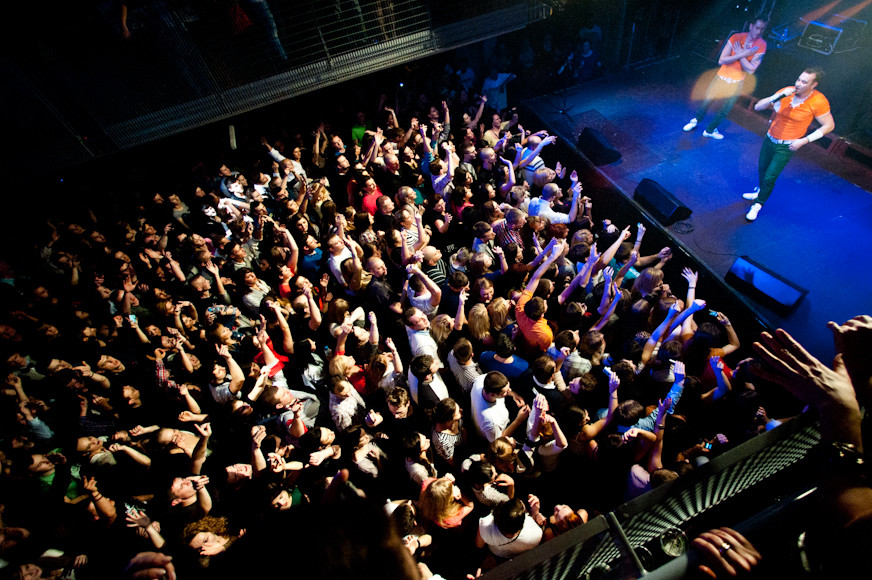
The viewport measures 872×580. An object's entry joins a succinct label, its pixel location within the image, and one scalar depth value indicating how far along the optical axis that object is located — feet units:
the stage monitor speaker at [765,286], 14.24
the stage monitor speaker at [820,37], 23.20
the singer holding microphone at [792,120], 15.83
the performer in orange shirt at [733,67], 20.84
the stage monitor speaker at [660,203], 18.18
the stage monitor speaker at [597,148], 23.06
